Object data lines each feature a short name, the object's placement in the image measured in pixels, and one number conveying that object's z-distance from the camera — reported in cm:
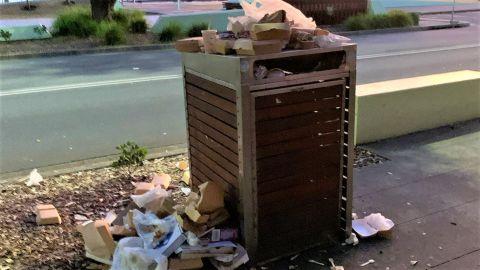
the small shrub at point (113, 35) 1482
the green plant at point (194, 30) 1659
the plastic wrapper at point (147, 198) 360
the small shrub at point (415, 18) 2116
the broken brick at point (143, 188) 397
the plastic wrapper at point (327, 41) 324
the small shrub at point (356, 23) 1953
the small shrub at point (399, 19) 2045
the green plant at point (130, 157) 519
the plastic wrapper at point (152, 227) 329
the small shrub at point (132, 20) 1667
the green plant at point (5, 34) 1494
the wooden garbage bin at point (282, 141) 313
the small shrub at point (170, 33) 1591
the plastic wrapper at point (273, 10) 348
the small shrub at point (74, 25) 1587
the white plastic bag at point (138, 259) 313
